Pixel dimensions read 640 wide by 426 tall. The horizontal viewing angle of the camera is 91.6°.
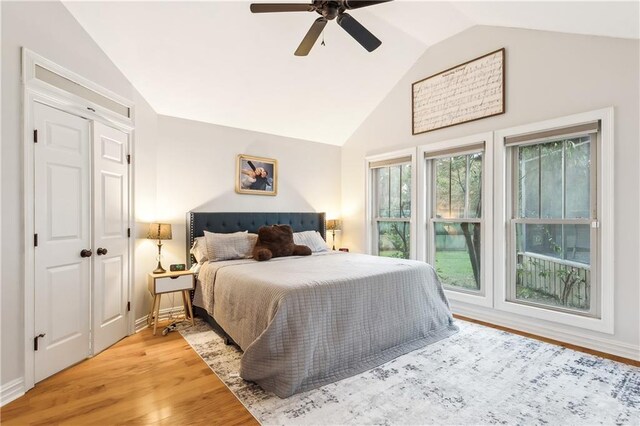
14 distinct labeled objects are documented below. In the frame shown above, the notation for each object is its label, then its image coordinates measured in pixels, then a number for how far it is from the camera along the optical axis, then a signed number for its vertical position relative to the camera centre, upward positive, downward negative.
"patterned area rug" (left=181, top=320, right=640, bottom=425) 1.90 -1.25
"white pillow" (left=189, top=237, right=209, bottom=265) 3.68 -0.46
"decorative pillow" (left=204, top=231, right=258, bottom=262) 3.67 -0.40
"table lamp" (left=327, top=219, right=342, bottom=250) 5.32 -0.22
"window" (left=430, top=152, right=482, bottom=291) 3.94 -0.10
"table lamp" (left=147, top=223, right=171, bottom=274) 3.43 -0.22
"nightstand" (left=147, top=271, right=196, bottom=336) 3.28 -0.80
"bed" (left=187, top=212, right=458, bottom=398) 2.19 -0.85
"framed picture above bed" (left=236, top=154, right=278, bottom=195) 4.49 +0.55
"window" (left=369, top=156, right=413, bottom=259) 4.72 +0.09
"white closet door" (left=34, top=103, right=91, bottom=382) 2.34 -0.21
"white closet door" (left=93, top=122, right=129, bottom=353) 2.84 -0.22
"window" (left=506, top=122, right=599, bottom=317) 3.03 -0.09
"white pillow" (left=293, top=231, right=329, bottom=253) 4.38 -0.40
